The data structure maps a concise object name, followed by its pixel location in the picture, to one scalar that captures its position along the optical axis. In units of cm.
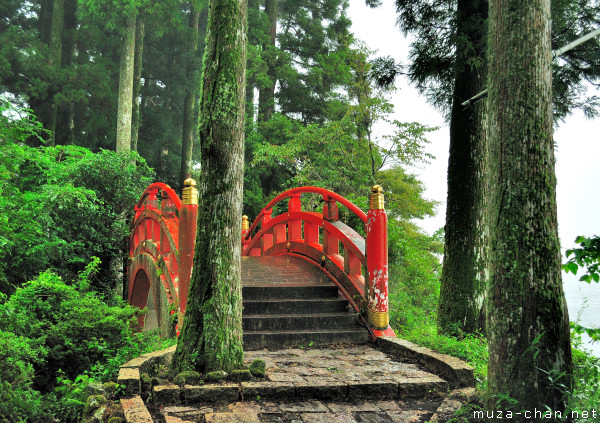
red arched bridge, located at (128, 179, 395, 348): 608
